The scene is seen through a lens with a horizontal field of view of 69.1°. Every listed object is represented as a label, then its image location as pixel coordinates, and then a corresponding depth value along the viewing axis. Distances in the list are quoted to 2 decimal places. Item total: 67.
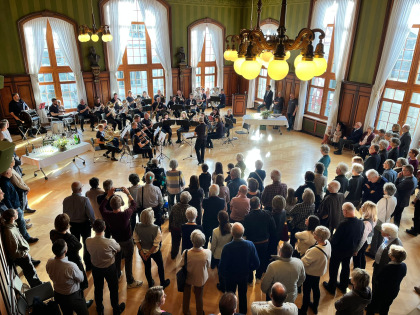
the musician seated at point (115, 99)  11.95
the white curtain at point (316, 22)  10.57
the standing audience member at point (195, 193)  4.87
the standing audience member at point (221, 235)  3.78
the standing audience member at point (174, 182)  5.61
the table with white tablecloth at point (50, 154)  7.28
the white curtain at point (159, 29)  12.45
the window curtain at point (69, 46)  11.01
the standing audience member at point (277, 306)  2.67
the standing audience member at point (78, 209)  4.40
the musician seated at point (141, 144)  8.50
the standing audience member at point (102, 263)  3.55
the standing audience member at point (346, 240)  3.89
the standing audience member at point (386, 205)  4.66
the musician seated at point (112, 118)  10.80
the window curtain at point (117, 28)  11.75
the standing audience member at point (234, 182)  5.30
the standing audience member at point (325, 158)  6.14
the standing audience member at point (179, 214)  4.32
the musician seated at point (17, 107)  10.09
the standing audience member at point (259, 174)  5.71
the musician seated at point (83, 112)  11.30
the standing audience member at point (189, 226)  3.85
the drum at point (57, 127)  9.90
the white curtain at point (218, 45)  14.29
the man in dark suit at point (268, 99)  13.00
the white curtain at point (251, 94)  15.02
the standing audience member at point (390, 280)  3.35
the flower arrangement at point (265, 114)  10.80
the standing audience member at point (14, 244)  3.84
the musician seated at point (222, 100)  13.48
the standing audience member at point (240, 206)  4.55
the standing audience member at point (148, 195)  4.83
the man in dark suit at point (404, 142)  7.40
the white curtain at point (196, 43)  13.87
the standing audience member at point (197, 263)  3.37
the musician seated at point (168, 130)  10.23
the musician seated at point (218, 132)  9.76
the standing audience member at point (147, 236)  3.81
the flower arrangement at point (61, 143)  7.82
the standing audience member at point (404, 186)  5.22
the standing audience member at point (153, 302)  2.58
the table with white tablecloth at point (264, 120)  10.62
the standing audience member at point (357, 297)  2.96
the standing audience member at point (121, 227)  3.99
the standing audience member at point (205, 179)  5.52
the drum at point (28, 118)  9.89
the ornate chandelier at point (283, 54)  2.88
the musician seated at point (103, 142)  8.70
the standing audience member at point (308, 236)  3.81
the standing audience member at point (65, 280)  3.22
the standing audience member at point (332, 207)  4.50
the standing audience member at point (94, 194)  4.67
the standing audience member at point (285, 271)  3.20
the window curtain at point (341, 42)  9.77
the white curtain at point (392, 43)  8.32
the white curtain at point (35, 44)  10.59
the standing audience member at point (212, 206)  4.54
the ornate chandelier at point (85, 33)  9.45
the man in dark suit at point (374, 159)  6.30
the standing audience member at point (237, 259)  3.44
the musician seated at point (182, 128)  10.45
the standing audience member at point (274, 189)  4.95
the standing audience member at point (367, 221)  4.07
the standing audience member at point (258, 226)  4.00
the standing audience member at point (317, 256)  3.47
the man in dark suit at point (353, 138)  9.42
